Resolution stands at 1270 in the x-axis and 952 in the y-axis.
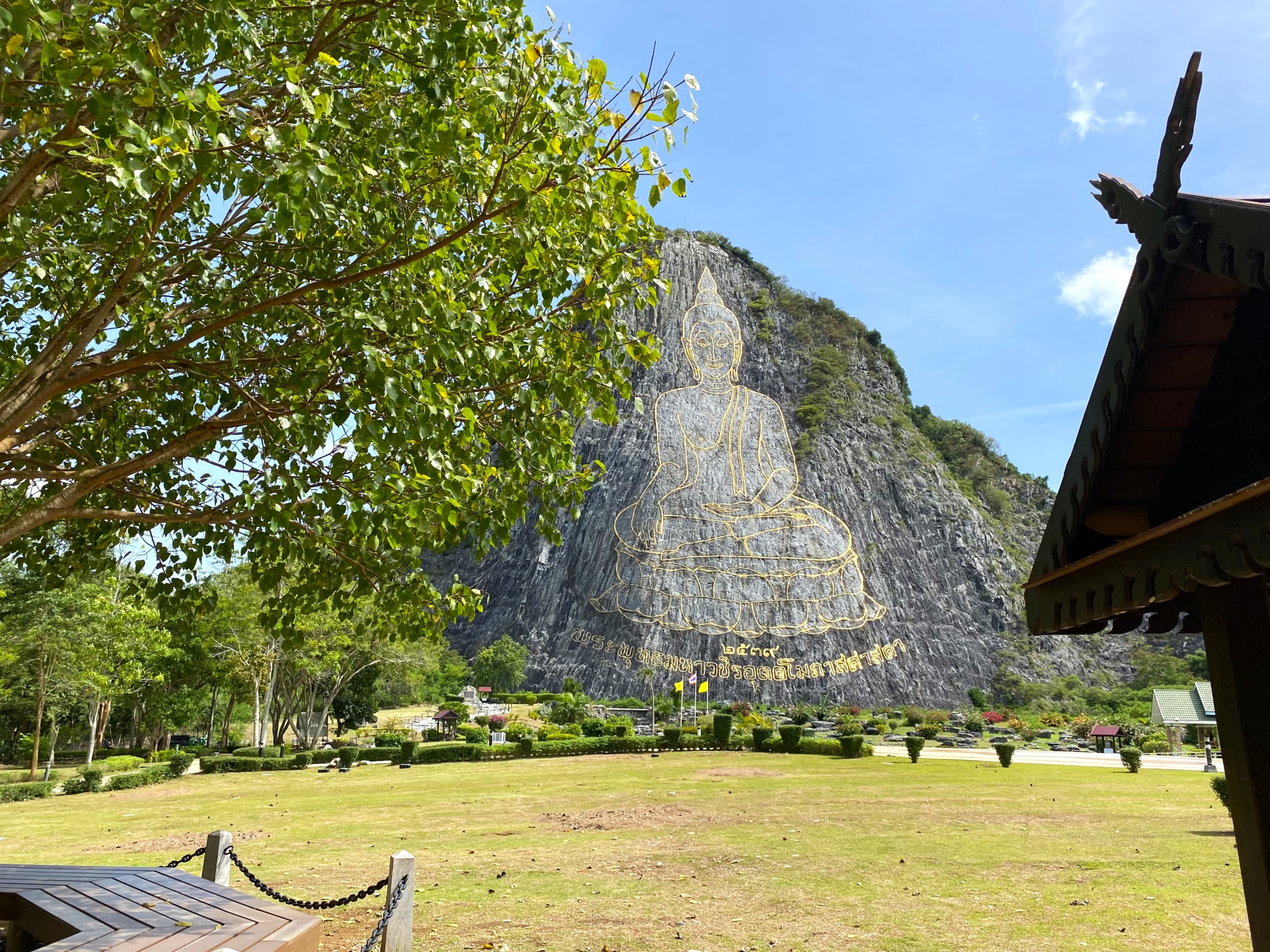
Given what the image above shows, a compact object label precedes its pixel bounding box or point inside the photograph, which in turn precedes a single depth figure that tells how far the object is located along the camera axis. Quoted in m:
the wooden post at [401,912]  5.08
